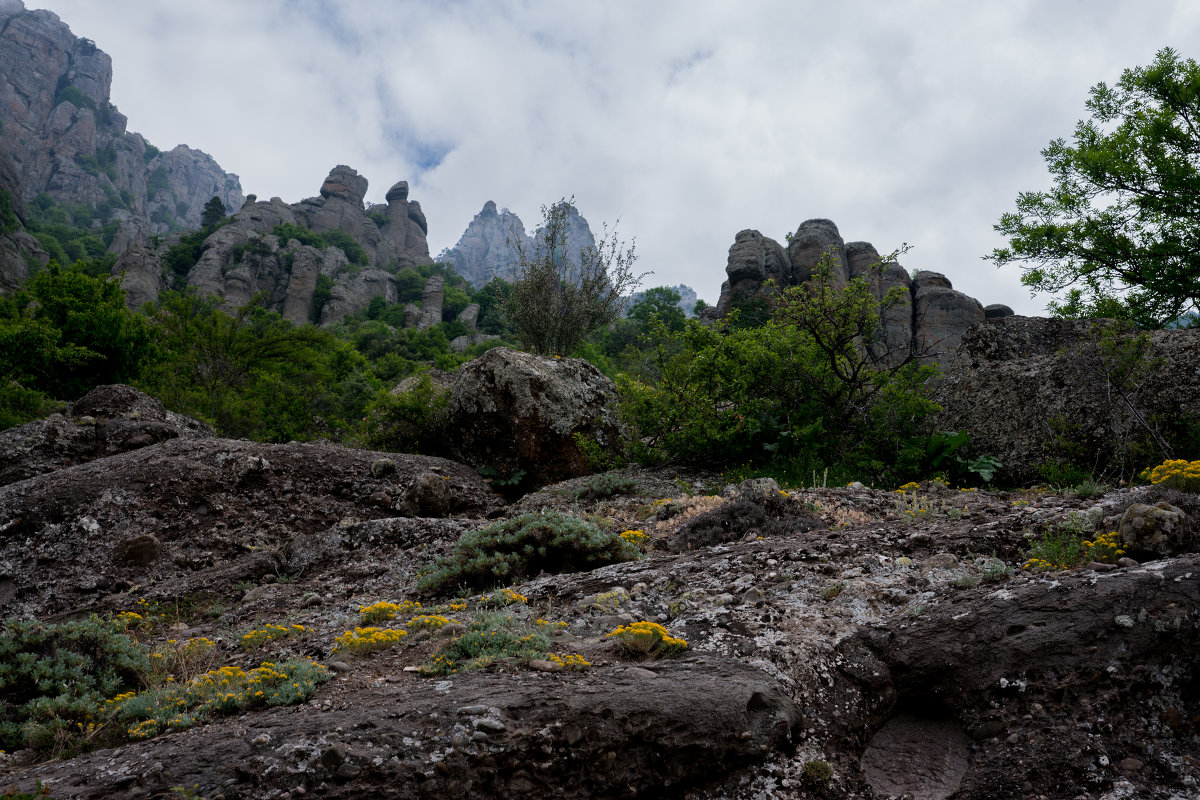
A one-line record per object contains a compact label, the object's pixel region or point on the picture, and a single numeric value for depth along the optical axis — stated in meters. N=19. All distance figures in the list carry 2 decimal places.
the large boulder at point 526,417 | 9.70
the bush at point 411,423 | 11.03
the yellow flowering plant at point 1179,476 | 4.22
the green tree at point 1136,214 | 12.59
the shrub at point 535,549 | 4.90
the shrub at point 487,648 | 2.95
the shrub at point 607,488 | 8.02
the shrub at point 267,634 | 3.89
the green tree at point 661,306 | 39.10
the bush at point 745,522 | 5.40
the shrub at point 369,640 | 3.34
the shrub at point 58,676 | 2.80
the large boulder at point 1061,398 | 6.78
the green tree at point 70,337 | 12.18
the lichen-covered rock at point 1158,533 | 3.35
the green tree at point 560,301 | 13.74
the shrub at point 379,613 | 3.98
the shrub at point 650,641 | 3.14
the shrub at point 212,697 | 2.60
